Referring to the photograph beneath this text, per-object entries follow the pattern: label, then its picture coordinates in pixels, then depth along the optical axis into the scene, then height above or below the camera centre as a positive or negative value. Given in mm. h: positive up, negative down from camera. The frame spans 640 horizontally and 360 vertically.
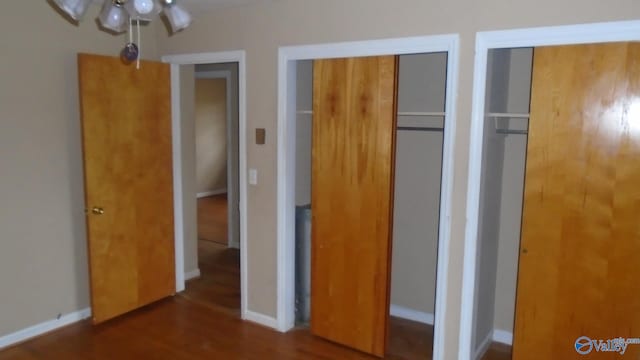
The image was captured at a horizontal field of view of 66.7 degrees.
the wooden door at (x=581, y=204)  2613 -387
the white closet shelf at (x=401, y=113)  3237 +143
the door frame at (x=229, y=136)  6102 -75
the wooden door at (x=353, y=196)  3246 -446
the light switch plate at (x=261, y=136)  3746 -41
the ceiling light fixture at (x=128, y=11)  2172 +554
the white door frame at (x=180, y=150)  3836 -171
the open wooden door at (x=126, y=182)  3717 -435
